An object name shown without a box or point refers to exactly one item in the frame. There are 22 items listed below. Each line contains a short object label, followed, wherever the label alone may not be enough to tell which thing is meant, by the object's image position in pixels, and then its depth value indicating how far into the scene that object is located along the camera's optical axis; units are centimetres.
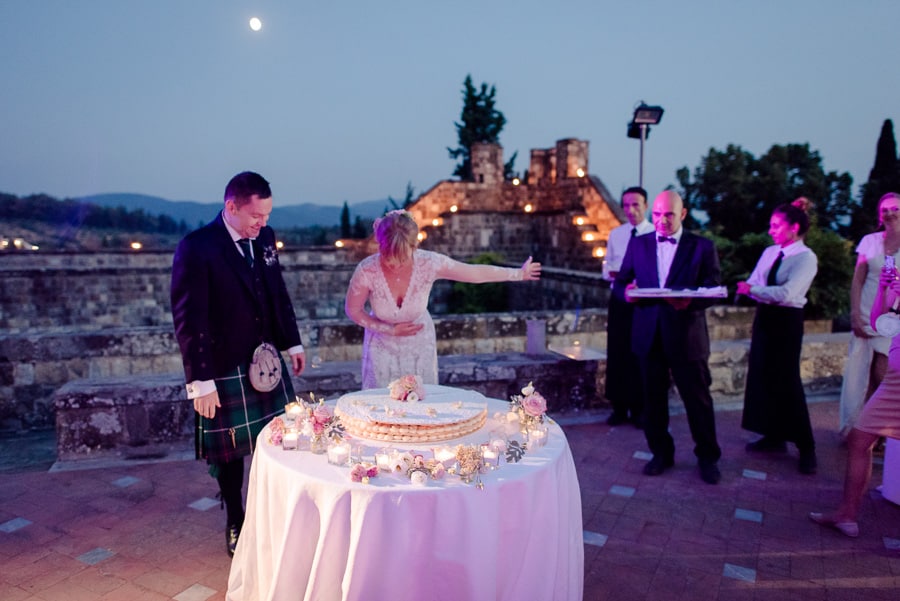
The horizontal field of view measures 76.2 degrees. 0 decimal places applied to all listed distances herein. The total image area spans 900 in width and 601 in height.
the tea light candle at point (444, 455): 199
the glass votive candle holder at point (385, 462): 201
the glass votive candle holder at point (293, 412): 251
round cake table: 184
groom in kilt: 267
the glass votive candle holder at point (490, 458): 203
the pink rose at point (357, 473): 193
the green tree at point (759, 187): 2253
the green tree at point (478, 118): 2834
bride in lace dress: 321
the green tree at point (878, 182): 2302
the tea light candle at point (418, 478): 190
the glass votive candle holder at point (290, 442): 224
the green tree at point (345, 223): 3293
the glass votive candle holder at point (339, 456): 207
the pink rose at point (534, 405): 238
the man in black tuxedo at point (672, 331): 405
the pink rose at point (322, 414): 228
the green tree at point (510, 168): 3363
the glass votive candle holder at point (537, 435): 224
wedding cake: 222
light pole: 840
